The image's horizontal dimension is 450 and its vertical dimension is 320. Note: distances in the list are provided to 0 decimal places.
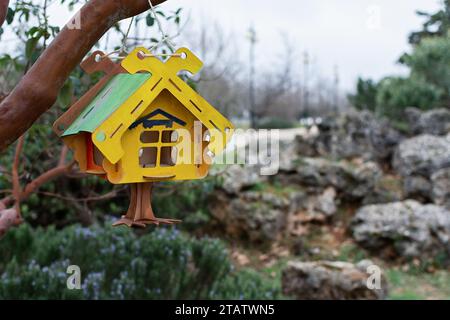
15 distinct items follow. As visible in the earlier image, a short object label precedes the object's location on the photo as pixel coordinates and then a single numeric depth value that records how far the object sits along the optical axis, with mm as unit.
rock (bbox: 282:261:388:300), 4410
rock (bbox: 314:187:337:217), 6637
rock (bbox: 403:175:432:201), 6732
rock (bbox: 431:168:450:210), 6285
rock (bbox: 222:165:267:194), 6234
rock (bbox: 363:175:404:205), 6848
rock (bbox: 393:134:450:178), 6762
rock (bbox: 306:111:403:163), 7438
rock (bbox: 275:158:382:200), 6707
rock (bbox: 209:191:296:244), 6168
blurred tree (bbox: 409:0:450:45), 5088
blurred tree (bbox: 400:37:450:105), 6971
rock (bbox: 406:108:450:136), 7625
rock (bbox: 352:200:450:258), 5742
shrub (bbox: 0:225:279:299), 3457
